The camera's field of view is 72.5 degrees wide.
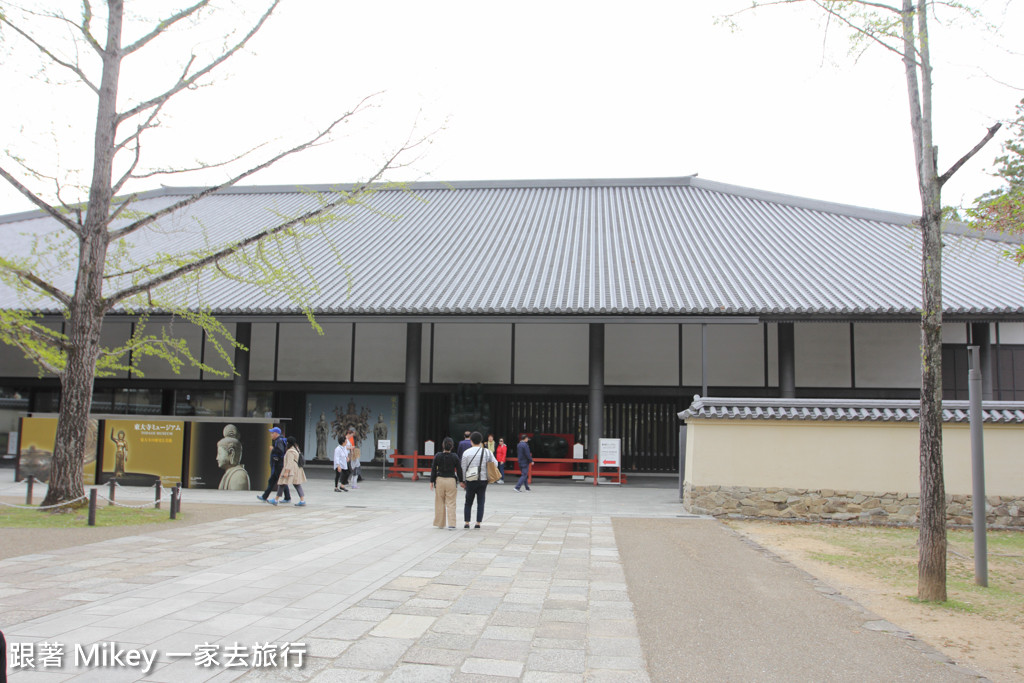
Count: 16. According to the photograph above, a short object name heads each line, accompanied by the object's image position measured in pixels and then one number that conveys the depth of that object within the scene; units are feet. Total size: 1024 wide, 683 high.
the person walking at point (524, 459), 52.90
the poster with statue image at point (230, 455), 49.57
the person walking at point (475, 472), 33.91
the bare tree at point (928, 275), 22.48
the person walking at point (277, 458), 42.63
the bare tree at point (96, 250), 35.32
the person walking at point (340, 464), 49.75
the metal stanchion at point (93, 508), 32.14
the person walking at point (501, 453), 59.11
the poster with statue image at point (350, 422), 68.63
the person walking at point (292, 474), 42.32
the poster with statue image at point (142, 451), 49.75
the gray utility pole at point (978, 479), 24.63
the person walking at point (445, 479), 33.45
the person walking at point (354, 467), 52.11
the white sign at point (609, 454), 58.59
